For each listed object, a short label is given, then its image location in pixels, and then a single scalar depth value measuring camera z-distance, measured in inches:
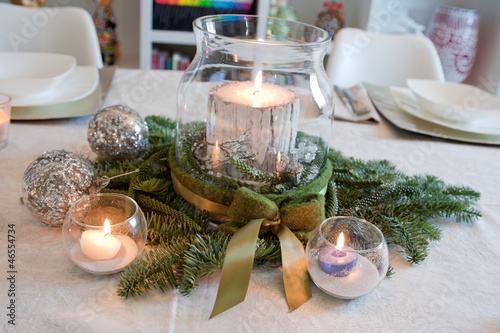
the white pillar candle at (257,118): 23.0
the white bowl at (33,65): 40.3
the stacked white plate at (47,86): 35.0
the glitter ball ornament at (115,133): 29.2
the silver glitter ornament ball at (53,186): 22.4
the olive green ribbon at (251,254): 19.4
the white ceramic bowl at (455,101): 38.6
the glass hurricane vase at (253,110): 22.9
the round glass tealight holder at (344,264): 19.7
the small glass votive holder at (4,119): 30.2
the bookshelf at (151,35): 85.8
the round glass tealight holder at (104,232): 19.5
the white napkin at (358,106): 41.4
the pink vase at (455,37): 91.3
